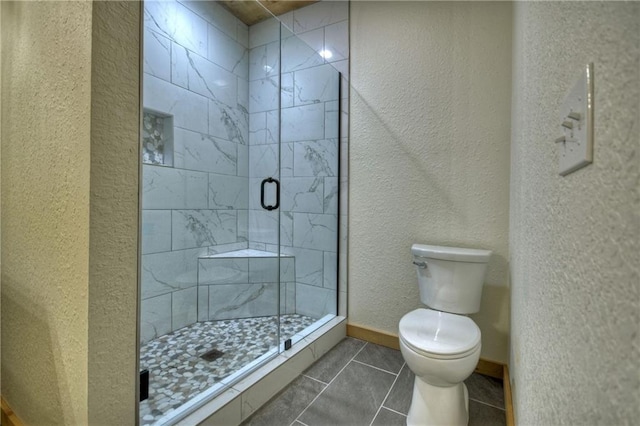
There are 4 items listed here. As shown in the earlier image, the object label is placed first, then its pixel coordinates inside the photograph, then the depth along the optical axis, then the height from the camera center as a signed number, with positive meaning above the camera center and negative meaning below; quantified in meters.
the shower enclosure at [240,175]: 2.09 +0.29
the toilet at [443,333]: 1.25 -0.58
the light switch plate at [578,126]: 0.41 +0.14
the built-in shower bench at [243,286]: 2.38 -0.65
